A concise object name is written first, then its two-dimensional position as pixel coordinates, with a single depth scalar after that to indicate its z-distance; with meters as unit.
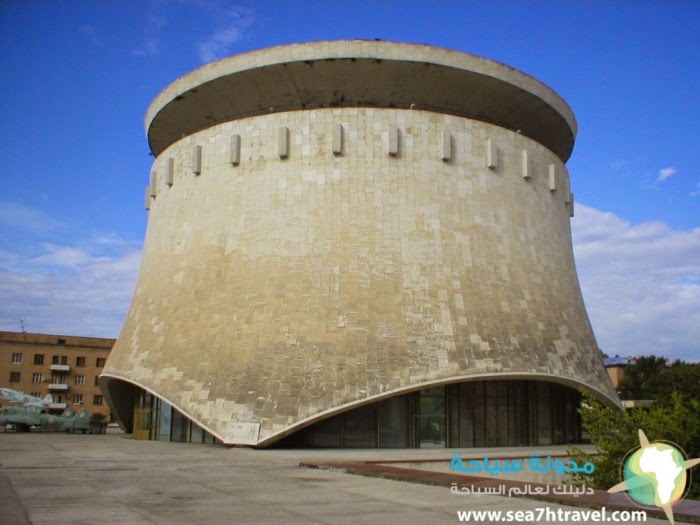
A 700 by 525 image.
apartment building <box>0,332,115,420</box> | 60.69
